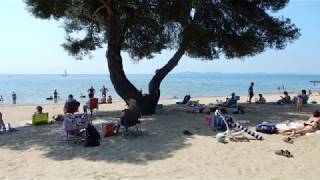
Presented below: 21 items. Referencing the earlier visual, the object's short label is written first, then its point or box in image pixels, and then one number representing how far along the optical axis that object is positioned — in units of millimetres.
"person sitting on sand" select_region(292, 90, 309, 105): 13237
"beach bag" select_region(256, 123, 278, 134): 7371
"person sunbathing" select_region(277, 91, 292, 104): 13811
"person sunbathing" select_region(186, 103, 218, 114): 10361
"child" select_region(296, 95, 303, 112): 11240
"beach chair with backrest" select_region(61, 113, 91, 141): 6925
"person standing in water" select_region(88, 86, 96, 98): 15271
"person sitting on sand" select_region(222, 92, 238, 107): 12076
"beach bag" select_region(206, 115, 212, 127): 8354
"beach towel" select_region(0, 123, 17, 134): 8195
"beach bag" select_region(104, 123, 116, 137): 7199
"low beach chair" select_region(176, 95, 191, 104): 13925
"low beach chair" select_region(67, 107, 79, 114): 9673
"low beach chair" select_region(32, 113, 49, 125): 9210
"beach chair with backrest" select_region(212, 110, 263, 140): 6873
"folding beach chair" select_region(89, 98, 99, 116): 10935
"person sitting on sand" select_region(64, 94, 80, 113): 9682
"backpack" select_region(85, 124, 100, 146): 6530
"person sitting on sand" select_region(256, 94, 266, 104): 14207
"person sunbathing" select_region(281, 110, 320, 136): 6982
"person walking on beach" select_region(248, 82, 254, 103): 15080
